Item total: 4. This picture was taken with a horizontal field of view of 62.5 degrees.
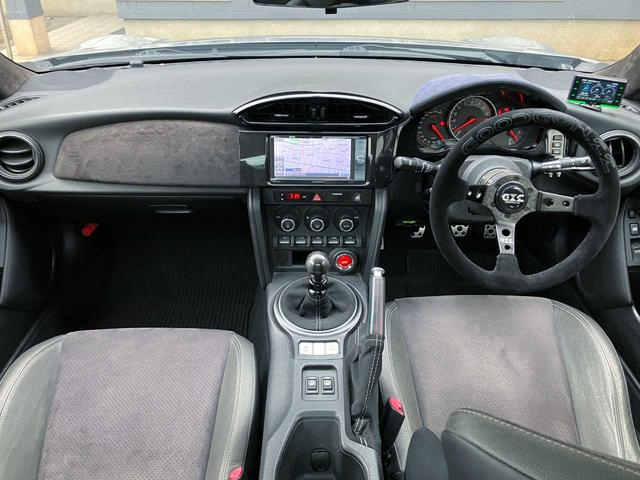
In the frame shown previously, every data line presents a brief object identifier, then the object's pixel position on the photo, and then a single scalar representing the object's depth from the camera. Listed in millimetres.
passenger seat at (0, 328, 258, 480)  1438
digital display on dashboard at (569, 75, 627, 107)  1890
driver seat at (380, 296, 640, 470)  1662
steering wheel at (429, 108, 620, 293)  1592
